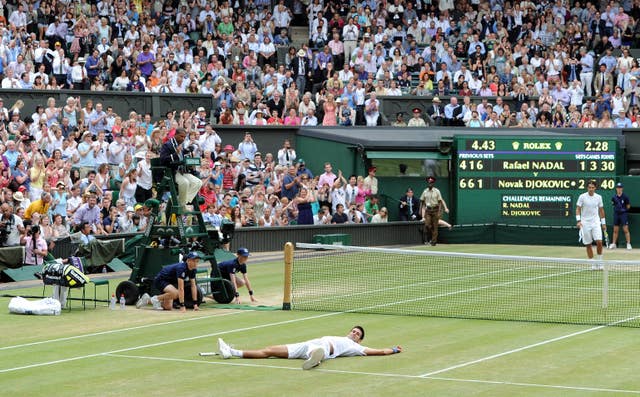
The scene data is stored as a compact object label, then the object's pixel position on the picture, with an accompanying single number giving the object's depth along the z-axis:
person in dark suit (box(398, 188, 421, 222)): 36.72
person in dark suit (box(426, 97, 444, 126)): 39.41
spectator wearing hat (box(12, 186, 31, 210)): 27.14
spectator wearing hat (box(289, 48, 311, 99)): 40.31
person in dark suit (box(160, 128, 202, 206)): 21.64
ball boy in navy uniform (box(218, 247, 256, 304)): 22.00
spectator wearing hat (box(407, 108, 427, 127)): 39.06
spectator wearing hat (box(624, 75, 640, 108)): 40.53
